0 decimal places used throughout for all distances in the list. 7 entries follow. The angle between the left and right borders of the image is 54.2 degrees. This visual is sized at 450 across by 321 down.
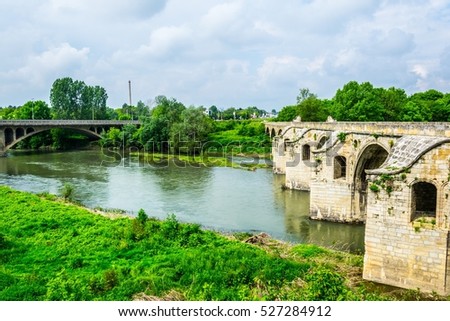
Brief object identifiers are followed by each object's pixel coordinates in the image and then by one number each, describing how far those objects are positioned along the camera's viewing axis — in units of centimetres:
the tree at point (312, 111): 5494
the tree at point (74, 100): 8656
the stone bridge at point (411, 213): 1416
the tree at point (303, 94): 7681
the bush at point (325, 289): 1025
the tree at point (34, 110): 8019
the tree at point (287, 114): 6675
